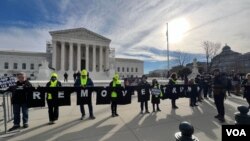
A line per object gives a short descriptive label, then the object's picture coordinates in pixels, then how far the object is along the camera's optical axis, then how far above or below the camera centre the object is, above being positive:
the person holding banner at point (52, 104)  6.90 -1.24
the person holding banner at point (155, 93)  8.86 -1.07
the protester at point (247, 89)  7.87 -0.84
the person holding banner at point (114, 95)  7.97 -1.04
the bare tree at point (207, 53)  54.33 +5.49
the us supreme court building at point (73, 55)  62.42 +6.87
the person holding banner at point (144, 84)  8.62 -0.63
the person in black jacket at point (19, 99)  6.20 -0.93
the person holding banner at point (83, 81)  7.71 -0.37
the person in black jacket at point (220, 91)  7.02 -0.82
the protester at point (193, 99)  10.06 -1.59
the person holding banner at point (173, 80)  9.73 -0.49
